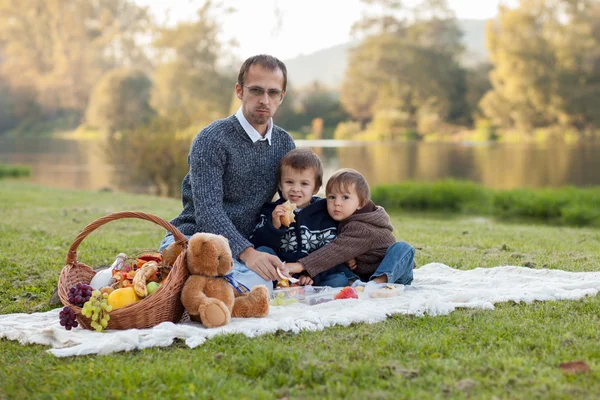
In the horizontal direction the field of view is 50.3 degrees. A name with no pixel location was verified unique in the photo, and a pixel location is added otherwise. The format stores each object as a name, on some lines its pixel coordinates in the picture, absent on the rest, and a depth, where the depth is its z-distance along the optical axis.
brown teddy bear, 3.34
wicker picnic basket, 3.31
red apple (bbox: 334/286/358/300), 3.93
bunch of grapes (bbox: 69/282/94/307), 3.34
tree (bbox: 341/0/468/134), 34.16
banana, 3.42
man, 3.81
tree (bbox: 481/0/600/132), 28.19
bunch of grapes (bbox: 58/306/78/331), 3.35
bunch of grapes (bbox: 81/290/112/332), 3.28
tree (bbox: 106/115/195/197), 16.34
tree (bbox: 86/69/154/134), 34.75
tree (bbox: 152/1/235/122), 28.41
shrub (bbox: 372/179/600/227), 13.59
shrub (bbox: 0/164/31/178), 20.40
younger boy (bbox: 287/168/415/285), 4.14
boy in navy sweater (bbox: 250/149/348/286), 4.12
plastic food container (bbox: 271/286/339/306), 3.91
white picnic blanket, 3.12
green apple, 3.51
